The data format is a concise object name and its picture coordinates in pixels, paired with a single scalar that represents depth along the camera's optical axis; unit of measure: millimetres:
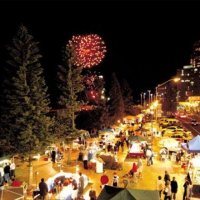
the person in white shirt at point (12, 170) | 24164
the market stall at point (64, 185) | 18031
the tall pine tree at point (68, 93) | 31375
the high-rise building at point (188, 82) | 164500
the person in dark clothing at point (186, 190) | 18250
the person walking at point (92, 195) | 17031
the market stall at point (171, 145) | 30312
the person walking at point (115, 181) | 19192
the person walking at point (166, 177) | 19075
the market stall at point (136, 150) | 30219
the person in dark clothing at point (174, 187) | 18344
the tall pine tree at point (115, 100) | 68875
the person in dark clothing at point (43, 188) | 18234
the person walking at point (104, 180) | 19672
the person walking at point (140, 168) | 23984
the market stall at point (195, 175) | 19155
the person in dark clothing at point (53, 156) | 30012
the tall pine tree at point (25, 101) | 23109
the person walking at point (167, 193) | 17719
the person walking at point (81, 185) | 18953
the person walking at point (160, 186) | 18884
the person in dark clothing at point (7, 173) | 23466
